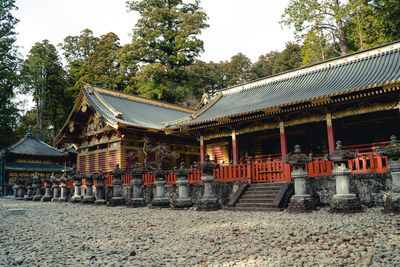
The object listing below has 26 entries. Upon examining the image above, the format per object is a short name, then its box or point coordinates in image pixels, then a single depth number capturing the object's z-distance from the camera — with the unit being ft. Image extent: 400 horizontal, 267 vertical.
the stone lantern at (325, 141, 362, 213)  26.04
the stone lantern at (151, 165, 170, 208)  40.78
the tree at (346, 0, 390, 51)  84.17
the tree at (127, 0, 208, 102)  105.09
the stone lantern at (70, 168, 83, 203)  55.88
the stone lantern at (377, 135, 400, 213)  23.26
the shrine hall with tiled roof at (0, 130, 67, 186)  88.89
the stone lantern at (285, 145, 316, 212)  28.45
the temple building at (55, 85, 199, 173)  61.05
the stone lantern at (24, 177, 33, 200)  71.12
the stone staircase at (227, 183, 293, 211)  32.04
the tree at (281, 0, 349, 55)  90.48
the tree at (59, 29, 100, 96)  137.39
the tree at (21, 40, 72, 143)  128.26
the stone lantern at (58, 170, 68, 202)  60.34
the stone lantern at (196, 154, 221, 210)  35.14
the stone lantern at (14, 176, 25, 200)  74.13
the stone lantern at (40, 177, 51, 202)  64.49
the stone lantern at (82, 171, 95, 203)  52.90
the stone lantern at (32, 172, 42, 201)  67.77
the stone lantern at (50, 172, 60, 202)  62.34
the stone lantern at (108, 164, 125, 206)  47.23
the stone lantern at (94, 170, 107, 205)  50.83
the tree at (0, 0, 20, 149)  103.71
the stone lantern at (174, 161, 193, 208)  38.34
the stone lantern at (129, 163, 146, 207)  43.93
